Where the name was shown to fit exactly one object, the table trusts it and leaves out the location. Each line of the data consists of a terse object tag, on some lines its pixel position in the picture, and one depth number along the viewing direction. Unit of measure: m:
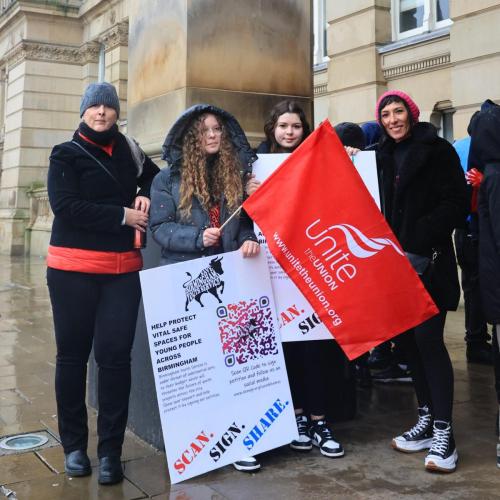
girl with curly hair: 3.71
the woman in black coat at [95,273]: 3.58
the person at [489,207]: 3.55
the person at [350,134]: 4.55
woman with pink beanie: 3.78
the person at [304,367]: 4.05
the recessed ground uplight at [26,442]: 4.17
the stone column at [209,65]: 4.55
